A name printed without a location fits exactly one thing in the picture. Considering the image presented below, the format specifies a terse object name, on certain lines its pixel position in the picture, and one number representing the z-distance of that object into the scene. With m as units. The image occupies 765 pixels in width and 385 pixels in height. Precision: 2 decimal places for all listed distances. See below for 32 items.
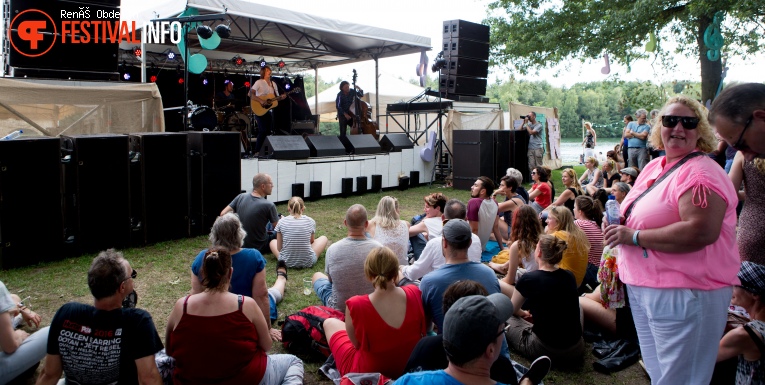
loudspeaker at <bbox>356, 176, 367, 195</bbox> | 11.43
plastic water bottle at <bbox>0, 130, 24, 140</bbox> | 6.15
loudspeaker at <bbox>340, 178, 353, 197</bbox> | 11.05
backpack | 3.53
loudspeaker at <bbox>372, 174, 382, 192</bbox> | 11.74
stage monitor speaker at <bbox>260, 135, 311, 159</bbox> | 9.98
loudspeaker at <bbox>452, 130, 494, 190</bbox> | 12.10
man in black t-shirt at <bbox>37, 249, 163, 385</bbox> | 2.39
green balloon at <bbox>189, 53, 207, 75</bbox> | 8.15
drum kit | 13.48
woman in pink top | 1.94
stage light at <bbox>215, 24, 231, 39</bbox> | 7.66
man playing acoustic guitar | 12.05
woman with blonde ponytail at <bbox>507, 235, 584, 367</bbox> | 3.42
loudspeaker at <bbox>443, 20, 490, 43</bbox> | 13.47
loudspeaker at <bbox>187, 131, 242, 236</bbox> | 7.16
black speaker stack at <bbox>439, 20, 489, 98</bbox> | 13.59
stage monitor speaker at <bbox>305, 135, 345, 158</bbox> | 10.85
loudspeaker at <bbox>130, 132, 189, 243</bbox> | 6.59
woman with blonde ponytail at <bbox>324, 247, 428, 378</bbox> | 2.74
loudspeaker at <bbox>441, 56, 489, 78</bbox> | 13.70
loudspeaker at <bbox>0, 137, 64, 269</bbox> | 5.44
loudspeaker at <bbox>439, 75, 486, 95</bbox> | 13.77
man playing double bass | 13.23
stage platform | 9.76
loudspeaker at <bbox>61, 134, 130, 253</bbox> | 5.97
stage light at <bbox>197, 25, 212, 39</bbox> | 7.85
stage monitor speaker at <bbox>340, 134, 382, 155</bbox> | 11.53
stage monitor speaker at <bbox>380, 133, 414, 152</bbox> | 12.51
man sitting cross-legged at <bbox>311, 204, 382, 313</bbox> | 3.92
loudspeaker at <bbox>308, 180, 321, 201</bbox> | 10.45
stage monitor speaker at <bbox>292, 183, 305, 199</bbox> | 10.14
